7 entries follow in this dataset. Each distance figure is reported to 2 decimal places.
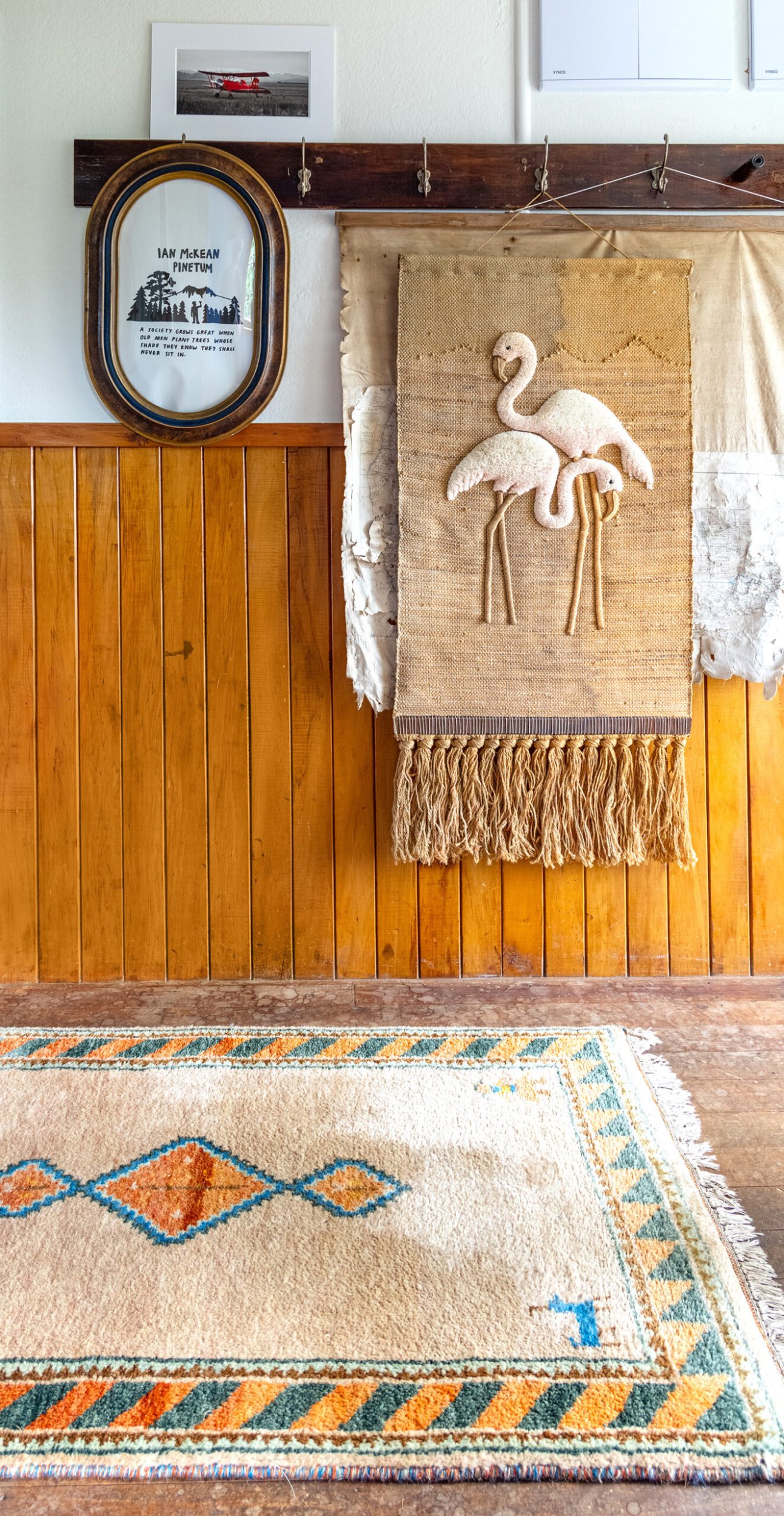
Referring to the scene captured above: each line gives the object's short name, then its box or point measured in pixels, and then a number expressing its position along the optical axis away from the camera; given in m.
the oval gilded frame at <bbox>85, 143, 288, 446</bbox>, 1.77
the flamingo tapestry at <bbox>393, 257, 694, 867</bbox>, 1.75
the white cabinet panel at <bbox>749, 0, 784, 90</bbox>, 1.80
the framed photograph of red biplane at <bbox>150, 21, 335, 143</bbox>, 1.79
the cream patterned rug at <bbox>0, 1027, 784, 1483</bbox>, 0.82
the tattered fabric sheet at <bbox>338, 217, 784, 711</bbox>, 1.79
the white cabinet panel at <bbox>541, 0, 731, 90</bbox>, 1.79
